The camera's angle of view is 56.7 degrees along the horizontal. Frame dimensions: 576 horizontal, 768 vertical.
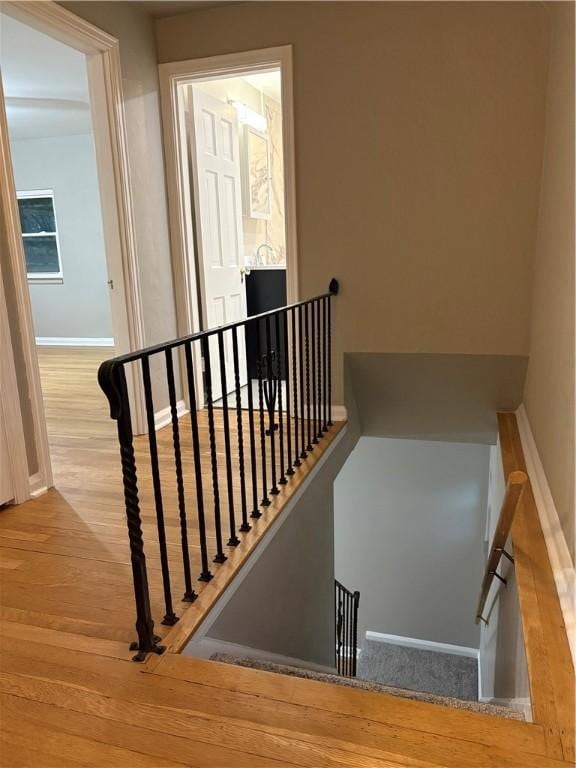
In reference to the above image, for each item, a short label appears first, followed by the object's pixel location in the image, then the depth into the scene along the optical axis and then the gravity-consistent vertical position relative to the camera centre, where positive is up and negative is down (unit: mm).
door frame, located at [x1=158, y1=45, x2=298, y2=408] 3174 +587
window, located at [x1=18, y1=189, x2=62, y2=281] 6523 +347
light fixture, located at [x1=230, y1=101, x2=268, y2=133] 4508 +1210
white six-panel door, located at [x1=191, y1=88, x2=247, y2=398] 3688 +303
